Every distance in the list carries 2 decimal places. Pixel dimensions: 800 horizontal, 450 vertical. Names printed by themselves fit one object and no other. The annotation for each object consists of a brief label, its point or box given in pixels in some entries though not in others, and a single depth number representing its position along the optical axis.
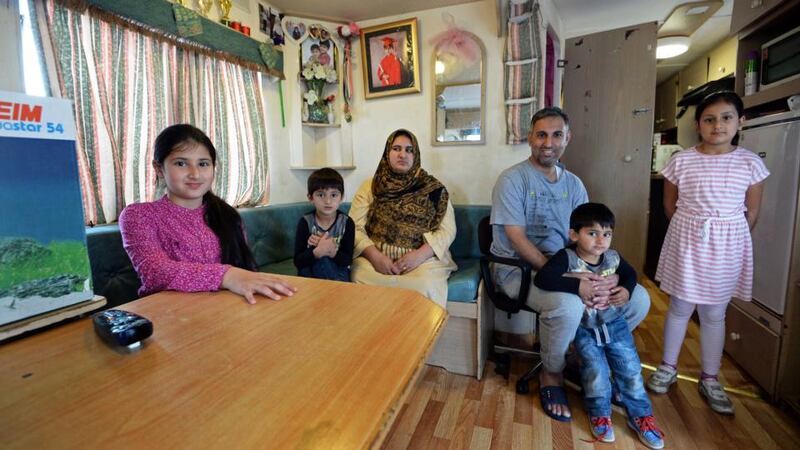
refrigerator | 1.48
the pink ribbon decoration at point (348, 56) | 2.83
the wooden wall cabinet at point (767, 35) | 1.57
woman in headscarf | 1.90
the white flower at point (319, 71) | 2.78
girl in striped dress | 1.48
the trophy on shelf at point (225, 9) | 2.19
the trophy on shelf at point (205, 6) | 2.07
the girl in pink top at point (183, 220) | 0.98
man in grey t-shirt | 1.59
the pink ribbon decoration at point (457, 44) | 2.64
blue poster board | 0.49
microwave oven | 1.54
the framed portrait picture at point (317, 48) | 2.79
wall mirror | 2.65
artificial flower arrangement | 2.78
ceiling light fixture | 3.53
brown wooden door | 2.82
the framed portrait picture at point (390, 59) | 2.75
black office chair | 1.64
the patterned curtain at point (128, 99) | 1.58
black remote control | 0.51
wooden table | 0.34
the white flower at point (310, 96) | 2.82
